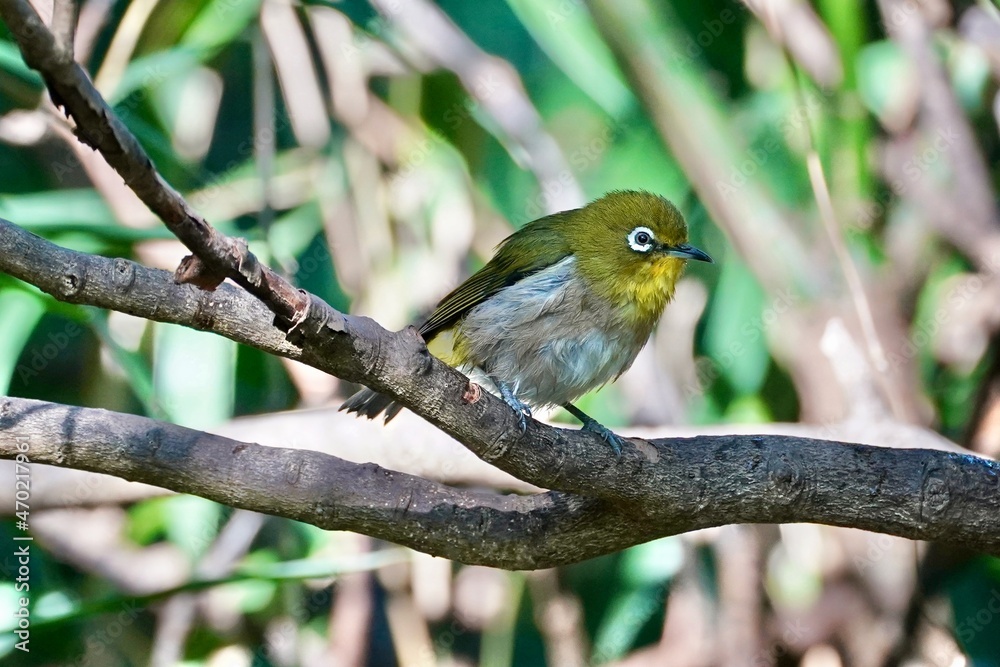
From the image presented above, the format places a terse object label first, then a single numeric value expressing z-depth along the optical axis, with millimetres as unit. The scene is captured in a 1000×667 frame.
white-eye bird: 6375
